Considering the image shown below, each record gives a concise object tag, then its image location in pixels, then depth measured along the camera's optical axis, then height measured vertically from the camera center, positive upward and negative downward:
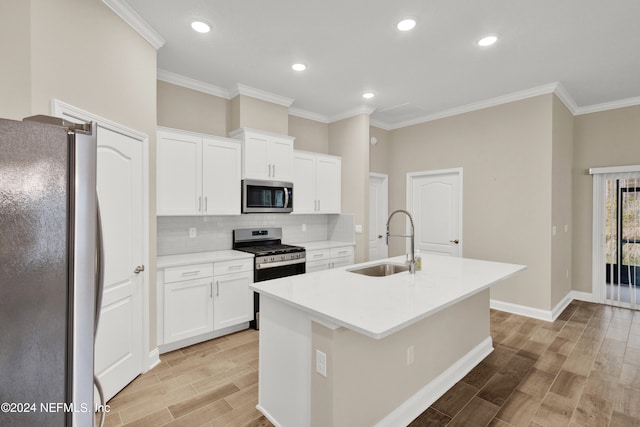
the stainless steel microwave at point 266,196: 3.73 +0.19
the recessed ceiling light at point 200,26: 2.51 +1.55
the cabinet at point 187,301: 2.96 -0.90
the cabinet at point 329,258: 4.19 -0.68
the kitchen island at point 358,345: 1.63 -0.84
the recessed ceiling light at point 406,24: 2.49 +1.54
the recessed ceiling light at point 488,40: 2.71 +1.54
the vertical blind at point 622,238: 4.33 -0.40
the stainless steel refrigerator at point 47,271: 0.74 -0.16
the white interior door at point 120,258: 2.18 -0.37
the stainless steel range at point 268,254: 3.57 -0.52
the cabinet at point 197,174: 3.12 +0.41
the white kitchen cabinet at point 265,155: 3.73 +0.73
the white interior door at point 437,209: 4.76 +0.03
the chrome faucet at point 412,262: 2.48 -0.43
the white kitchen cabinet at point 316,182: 4.41 +0.44
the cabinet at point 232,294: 3.27 -0.91
